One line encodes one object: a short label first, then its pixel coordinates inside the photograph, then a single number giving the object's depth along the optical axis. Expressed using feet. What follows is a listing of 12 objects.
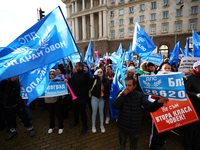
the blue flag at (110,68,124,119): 9.84
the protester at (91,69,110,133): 10.93
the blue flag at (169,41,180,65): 19.67
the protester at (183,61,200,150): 7.92
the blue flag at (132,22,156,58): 16.61
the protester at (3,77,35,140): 10.45
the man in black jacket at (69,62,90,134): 10.93
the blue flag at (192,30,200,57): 13.11
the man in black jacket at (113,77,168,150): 6.67
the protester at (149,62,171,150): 8.32
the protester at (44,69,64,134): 10.98
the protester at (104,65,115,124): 13.20
